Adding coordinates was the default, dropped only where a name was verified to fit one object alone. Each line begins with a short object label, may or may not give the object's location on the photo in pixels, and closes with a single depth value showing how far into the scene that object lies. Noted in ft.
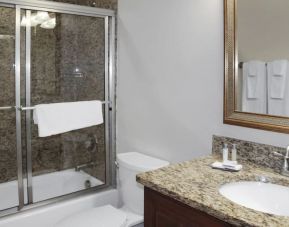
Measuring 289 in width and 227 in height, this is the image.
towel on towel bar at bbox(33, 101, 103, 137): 7.11
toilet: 6.25
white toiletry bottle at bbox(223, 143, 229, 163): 5.34
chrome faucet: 4.72
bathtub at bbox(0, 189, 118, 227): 7.23
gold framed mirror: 4.96
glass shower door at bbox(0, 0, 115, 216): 7.55
